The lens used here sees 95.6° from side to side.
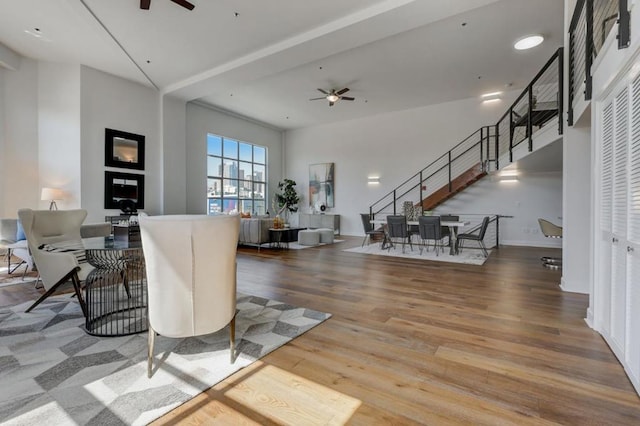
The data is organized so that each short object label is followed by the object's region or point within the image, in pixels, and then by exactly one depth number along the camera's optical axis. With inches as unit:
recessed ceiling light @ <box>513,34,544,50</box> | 195.6
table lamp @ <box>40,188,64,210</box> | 234.7
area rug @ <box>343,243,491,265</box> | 229.9
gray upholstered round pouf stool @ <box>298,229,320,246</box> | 317.4
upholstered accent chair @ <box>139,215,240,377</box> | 72.5
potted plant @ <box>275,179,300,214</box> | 458.6
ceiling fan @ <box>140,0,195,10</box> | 156.6
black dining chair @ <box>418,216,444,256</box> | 246.4
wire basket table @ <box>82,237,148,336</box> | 99.3
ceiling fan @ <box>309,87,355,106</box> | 286.7
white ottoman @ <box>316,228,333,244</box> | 333.4
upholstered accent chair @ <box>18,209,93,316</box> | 112.2
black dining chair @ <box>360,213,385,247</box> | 304.7
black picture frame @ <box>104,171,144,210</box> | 270.2
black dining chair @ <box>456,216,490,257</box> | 239.6
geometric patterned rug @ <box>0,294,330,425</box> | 61.4
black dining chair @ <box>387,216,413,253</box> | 263.7
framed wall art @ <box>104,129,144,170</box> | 269.4
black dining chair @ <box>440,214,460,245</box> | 276.6
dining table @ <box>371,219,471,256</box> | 247.4
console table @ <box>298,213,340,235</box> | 426.3
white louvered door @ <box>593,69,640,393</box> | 73.3
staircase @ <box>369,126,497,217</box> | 317.1
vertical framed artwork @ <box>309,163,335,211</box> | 444.5
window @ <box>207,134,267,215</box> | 384.8
